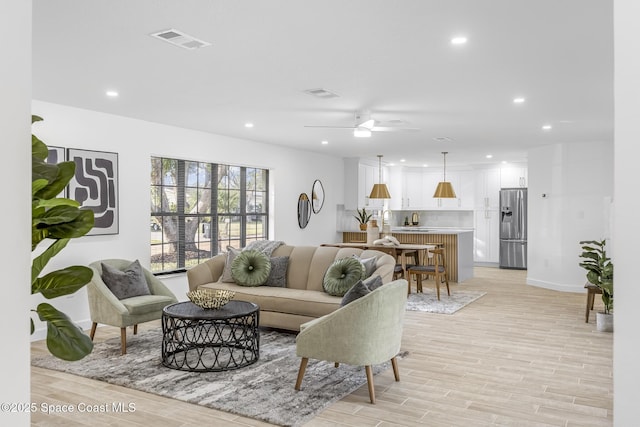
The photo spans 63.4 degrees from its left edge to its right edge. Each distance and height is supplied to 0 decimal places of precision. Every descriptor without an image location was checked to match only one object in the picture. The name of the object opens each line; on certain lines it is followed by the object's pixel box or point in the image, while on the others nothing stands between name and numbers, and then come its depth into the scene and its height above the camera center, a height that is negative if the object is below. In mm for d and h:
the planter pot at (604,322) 5643 -1179
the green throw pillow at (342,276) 5164 -619
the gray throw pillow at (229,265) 5977 -592
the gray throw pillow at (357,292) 3834 -575
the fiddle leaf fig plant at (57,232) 1480 -53
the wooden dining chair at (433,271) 7473 -819
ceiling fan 5648 +994
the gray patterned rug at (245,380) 3418 -1263
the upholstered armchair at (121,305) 4691 -858
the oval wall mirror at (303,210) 9453 +79
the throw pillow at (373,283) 4062 -542
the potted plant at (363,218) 10734 -76
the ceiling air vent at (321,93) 4844 +1158
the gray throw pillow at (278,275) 5848 -688
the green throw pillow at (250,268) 5781 -612
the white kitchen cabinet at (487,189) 12219 +614
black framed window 6949 +59
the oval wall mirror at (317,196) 9883 +356
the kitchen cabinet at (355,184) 10828 +635
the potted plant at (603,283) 5609 -746
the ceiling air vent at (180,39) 3321 +1160
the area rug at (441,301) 6839 -1236
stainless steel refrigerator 11523 -299
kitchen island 9461 -541
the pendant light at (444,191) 9641 +441
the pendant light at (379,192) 9711 +421
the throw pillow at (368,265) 5234 -519
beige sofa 5133 -799
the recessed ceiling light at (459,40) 3375 +1150
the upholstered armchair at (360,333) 3477 -811
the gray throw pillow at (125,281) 5043 -667
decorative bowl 4340 -720
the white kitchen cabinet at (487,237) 12195 -526
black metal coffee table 4195 -1144
